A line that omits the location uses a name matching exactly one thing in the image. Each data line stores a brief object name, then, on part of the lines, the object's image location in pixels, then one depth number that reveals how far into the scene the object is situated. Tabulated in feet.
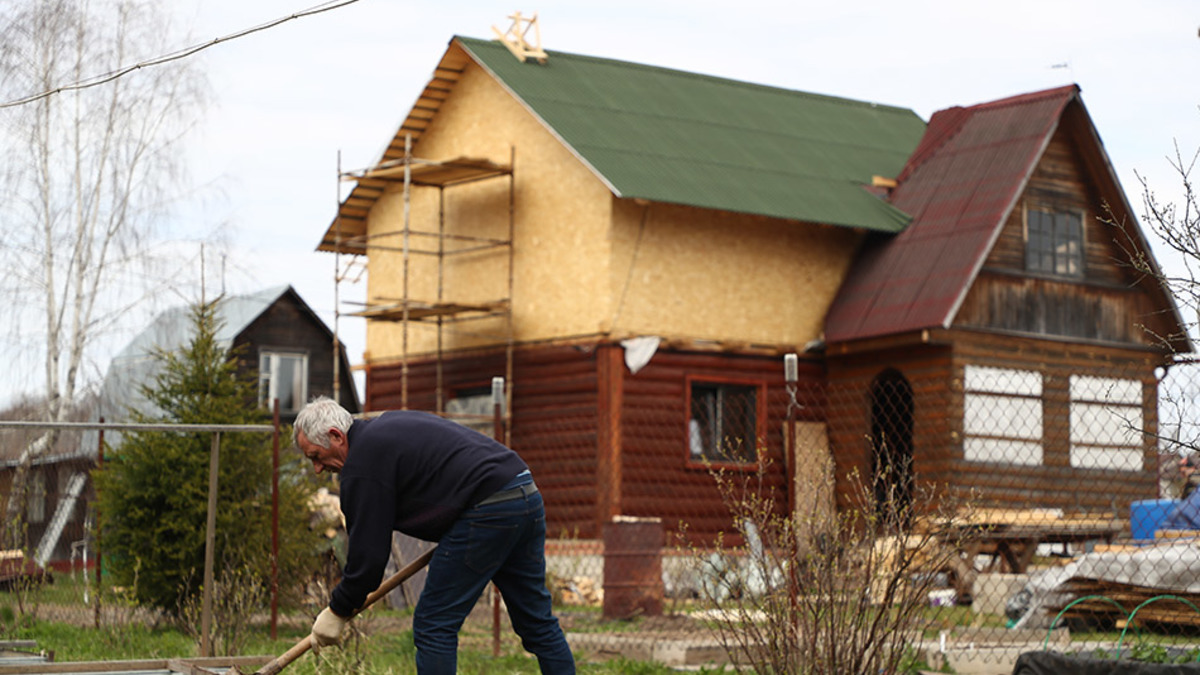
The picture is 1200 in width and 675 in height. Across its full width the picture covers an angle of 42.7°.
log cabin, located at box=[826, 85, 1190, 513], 71.20
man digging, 21.44
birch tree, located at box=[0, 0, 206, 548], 81.41
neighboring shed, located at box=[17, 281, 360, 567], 118.21
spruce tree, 42.16
